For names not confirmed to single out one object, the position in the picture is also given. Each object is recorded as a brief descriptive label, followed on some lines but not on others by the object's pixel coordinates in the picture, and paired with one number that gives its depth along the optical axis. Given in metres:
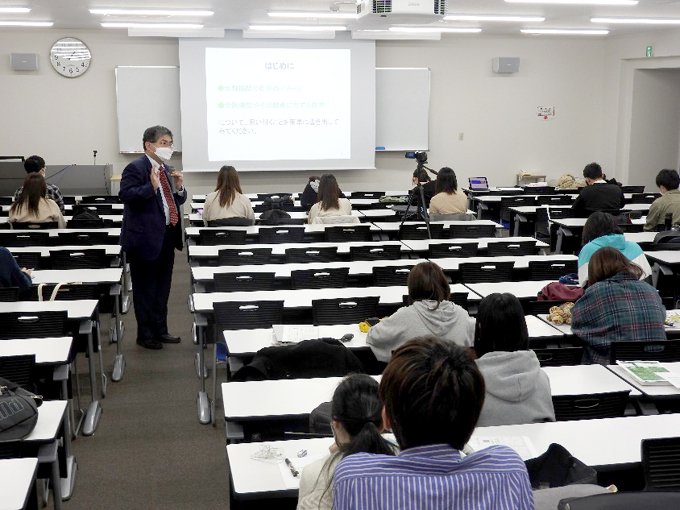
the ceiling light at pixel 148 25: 11.72
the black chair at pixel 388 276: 5.92
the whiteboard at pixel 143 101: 13.02
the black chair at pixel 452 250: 6.94
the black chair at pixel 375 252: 6.78
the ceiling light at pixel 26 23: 11.70
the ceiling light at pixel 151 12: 10.77
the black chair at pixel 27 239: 7.21
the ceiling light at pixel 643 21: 11.81
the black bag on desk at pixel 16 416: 3.07
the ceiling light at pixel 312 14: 10.98
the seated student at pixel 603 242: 5.48
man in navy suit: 5.96
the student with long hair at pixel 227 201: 7.95
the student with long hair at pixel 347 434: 1.99
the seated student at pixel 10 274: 5.16
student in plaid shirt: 4.21
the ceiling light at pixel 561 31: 13.31
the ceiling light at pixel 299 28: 12.56
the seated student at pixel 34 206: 7.75
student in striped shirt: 1.54
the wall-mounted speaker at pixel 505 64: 14.41
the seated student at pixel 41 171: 8.38
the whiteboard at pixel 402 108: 14.02
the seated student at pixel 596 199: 9.17
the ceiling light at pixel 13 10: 10.39
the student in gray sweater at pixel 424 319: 4.00
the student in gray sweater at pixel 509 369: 3.13
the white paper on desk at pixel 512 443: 2.84
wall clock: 12.92
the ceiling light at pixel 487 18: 11.46
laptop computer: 12.36
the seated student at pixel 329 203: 8.03
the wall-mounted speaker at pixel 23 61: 12.70
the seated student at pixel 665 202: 8.24
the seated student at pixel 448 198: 8.61
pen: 2.71
